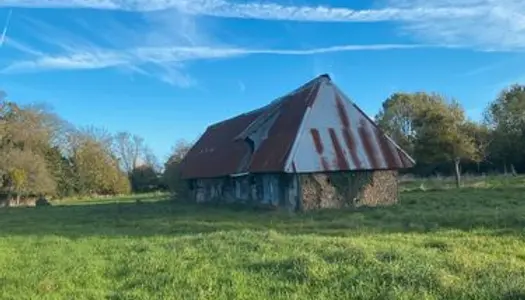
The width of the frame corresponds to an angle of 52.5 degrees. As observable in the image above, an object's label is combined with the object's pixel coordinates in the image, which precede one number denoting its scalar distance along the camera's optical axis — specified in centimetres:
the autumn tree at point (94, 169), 6975
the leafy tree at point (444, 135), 4294
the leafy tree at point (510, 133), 5353
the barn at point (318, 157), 2600
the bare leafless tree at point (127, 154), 9356
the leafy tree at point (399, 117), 6625
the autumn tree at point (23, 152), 5275
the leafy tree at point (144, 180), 7900
